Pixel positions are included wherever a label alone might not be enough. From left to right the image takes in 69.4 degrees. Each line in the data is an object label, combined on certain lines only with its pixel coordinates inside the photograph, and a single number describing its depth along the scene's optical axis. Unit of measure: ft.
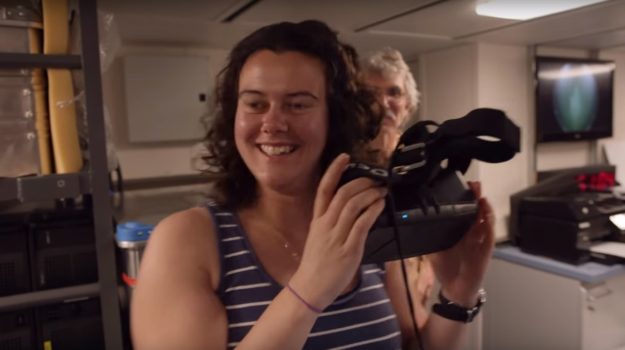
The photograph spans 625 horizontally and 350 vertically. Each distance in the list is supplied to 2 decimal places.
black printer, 6.46
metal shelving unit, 3.44
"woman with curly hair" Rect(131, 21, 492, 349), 1.78
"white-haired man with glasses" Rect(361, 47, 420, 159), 4.19
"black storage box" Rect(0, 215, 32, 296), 3.65
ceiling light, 4.53
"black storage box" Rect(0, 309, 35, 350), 3.68
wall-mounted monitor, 7.62
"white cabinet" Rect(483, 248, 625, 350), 6.32
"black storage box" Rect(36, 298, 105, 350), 3.82
